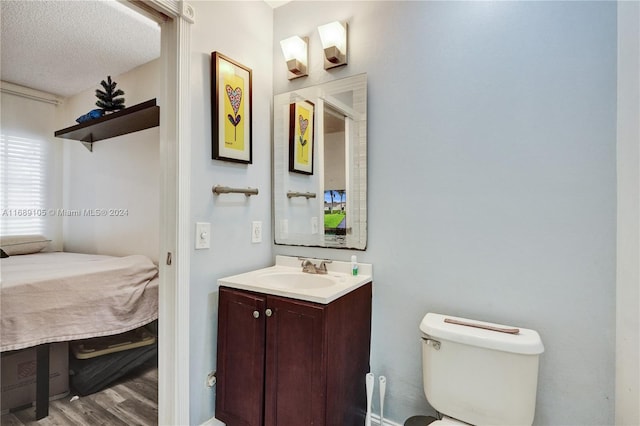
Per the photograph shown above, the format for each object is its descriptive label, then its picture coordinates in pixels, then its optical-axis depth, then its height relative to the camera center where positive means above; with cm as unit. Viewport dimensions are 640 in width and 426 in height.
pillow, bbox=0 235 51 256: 270 -31
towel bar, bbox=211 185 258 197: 152 +11
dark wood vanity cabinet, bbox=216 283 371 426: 120 -63
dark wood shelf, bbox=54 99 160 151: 207 +69
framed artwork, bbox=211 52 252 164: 150 +53
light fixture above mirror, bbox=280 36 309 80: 172 +90
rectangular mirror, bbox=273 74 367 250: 160 +27
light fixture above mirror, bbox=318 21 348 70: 159 +90
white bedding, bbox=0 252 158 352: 160 -52
